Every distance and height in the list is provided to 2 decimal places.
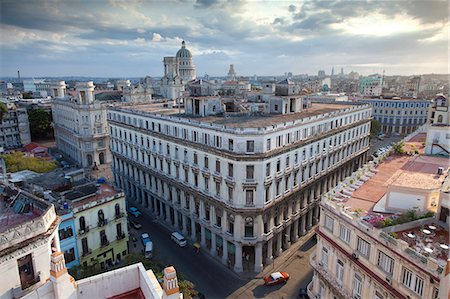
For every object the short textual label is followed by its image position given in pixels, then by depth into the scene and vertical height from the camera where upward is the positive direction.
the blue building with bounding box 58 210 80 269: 41.00 -19.86
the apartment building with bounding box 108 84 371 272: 44.81 -13.40
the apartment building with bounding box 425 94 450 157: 45.42 -8.38
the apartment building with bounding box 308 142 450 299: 22.95 -12.32
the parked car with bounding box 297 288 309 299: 41.34 -27.01
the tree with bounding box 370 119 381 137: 112.03 -15.66
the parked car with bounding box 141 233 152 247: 52.15 -25.31
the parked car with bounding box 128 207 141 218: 62.69 -24.98
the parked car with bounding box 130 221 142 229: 58.34 -25.74
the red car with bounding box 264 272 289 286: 43.47 -26.41
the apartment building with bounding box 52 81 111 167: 92.56 -12.80
